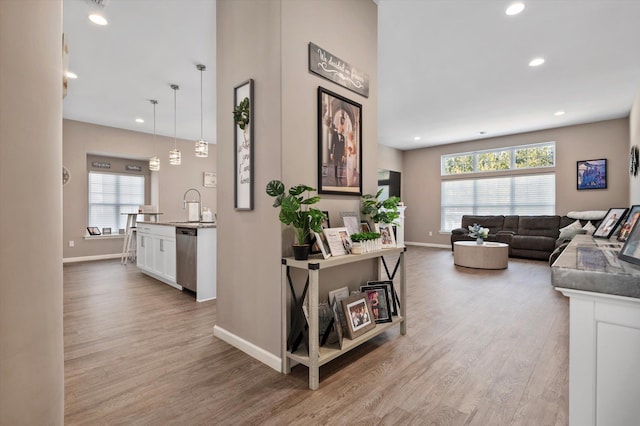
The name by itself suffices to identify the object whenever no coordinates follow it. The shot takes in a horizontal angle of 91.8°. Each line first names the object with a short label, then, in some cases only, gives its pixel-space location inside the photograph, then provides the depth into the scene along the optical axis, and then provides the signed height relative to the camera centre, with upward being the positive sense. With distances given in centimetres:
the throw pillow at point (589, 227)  548 -32
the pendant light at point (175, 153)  472 +97
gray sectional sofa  636 -51
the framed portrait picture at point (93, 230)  673 -43
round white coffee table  548 -82
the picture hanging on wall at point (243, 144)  225 +50
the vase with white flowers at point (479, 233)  584 -43
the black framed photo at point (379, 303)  245 -75
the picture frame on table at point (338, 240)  212 -21
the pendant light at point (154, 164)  569 +86
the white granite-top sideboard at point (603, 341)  83 -36
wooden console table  185 -74
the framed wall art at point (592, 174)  644 +77
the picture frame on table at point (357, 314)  214 -75
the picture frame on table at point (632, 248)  93 -12
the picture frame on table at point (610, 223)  234 -11
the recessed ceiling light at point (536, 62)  385 +187
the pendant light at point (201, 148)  475 +96
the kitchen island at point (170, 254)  370 -61
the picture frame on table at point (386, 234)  258 -20
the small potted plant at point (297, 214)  187 -2
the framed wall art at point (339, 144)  230 +52
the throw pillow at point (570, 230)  577 -38
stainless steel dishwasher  374 -59
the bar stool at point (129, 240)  623 -61
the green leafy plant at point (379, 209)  253 +1
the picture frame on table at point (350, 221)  241 -9
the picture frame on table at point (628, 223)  178 -8
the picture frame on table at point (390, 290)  254 -67
